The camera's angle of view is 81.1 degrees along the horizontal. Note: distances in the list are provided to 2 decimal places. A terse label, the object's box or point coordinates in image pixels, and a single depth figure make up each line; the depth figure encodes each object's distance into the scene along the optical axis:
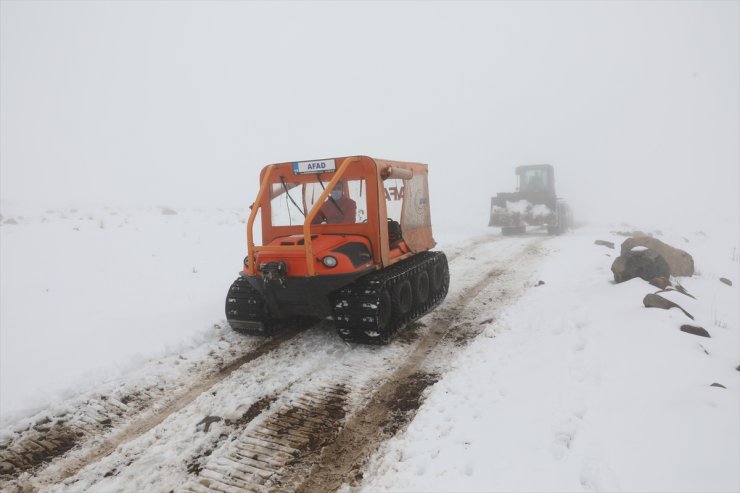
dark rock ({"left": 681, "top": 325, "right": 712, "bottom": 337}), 5.26
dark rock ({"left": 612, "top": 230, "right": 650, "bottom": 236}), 16.67
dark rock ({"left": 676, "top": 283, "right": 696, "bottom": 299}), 7.59
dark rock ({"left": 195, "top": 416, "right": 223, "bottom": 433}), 4.11
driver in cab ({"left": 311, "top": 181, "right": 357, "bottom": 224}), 6.54
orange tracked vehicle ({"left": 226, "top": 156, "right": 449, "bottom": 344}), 5.67
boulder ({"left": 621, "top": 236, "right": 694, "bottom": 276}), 9.70
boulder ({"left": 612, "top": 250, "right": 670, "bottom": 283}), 7.82
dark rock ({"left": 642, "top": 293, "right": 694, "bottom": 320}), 5.83
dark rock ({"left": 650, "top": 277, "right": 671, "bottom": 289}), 7.30
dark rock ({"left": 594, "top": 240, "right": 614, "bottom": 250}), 13.18
